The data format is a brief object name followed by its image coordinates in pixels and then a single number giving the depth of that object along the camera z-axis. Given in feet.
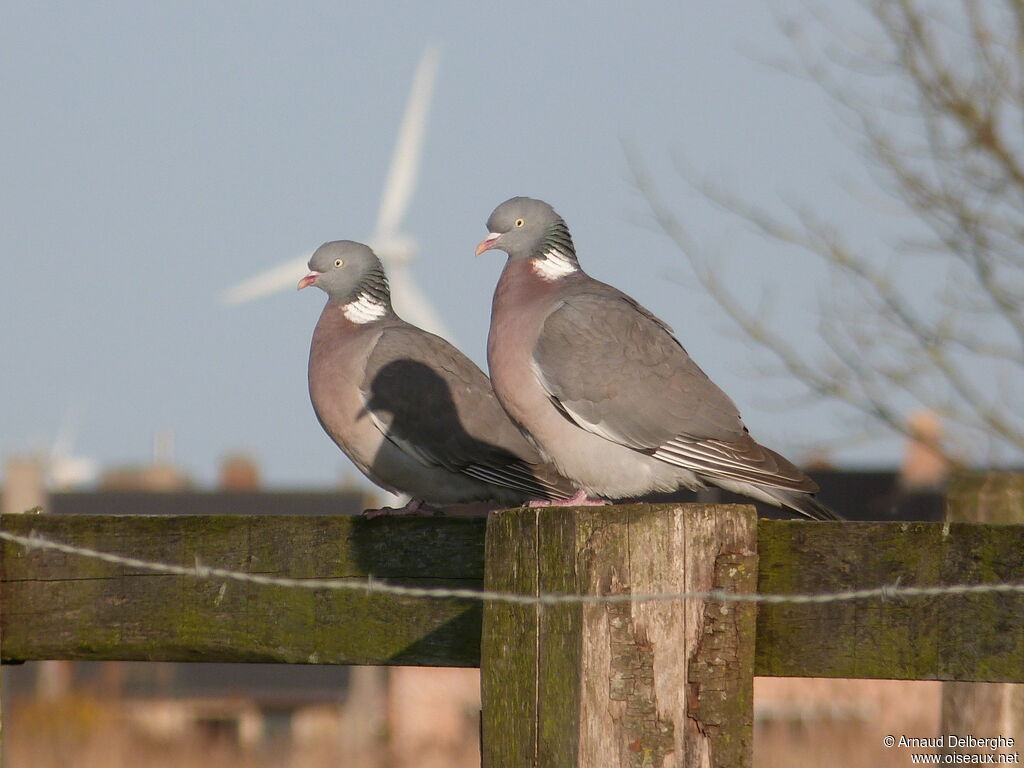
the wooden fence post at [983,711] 32.68
